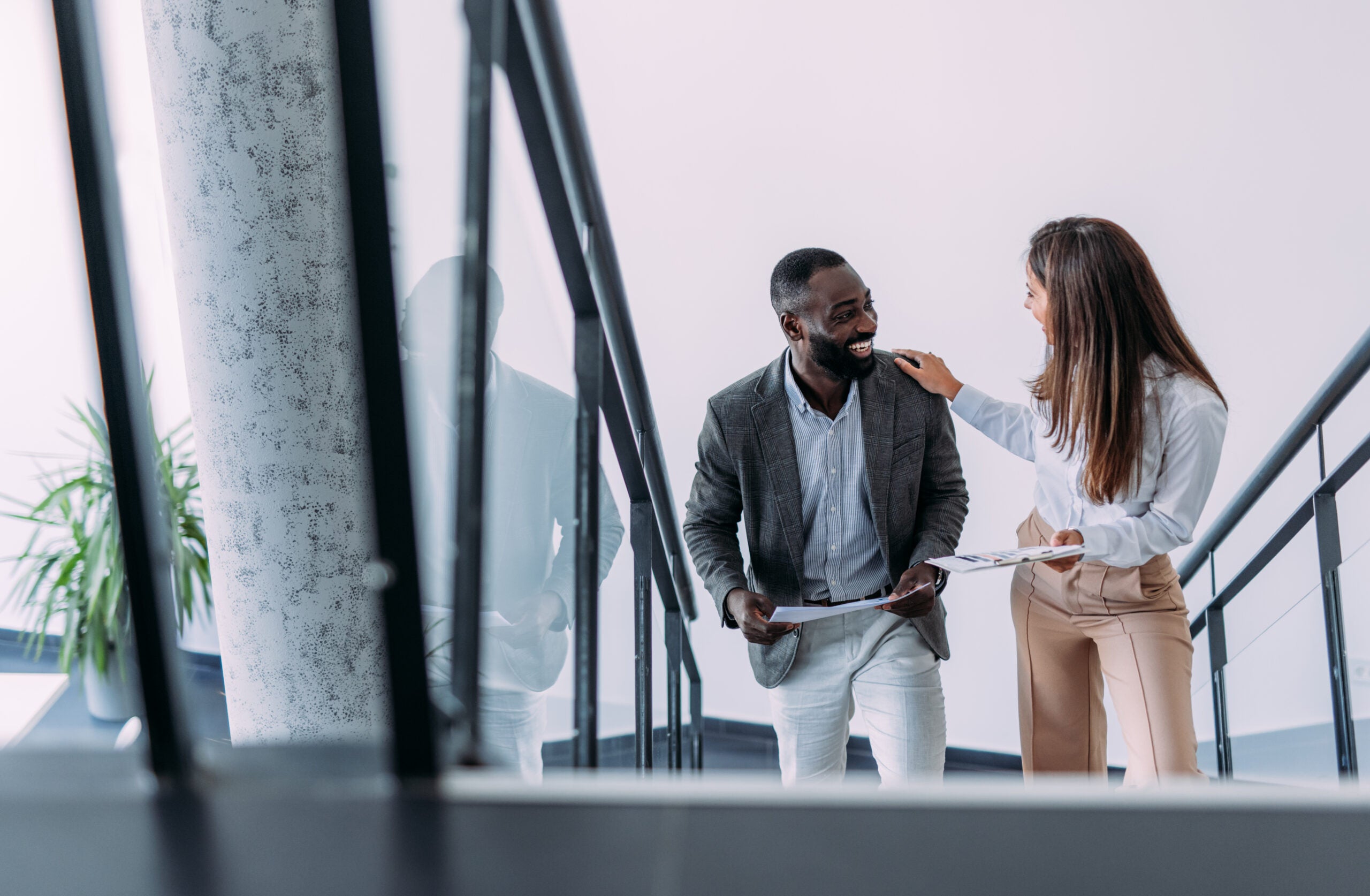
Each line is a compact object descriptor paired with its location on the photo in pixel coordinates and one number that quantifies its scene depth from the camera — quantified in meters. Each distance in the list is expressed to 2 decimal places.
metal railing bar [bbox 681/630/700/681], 2.81
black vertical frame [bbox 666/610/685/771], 2.50
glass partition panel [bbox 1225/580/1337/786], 2.36
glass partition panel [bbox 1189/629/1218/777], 2.83
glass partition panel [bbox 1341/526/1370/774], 2.17
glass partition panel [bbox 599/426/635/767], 1.60
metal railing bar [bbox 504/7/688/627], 1.10
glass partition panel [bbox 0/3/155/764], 0.93
